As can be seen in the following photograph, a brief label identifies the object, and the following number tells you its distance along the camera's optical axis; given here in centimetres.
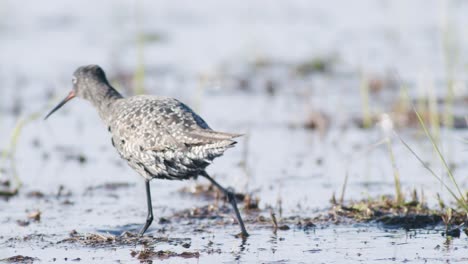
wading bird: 1510
